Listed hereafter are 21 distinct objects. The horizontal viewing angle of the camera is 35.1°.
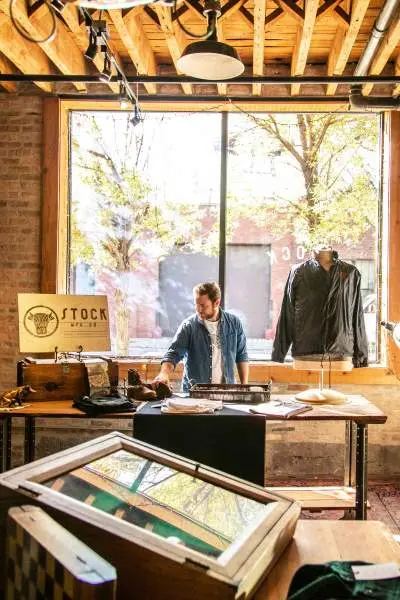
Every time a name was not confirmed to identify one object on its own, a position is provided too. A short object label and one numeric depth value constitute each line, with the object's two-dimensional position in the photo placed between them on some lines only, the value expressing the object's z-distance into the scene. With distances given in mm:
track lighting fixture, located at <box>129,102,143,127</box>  5020
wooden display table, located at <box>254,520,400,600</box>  1478
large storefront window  5898
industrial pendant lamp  3326
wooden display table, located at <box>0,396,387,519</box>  3631
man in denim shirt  4879
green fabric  1200
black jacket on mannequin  5051
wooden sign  4395
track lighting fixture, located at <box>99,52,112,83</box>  4457
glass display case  1170
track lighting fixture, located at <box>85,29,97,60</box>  3836
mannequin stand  4180
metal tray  4082
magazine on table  3762
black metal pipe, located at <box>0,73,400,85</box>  5160
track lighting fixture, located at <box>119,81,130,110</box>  4891
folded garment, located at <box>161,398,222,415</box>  3695
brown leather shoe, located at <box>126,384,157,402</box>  4230
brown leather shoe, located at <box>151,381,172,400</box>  4262
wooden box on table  4289
